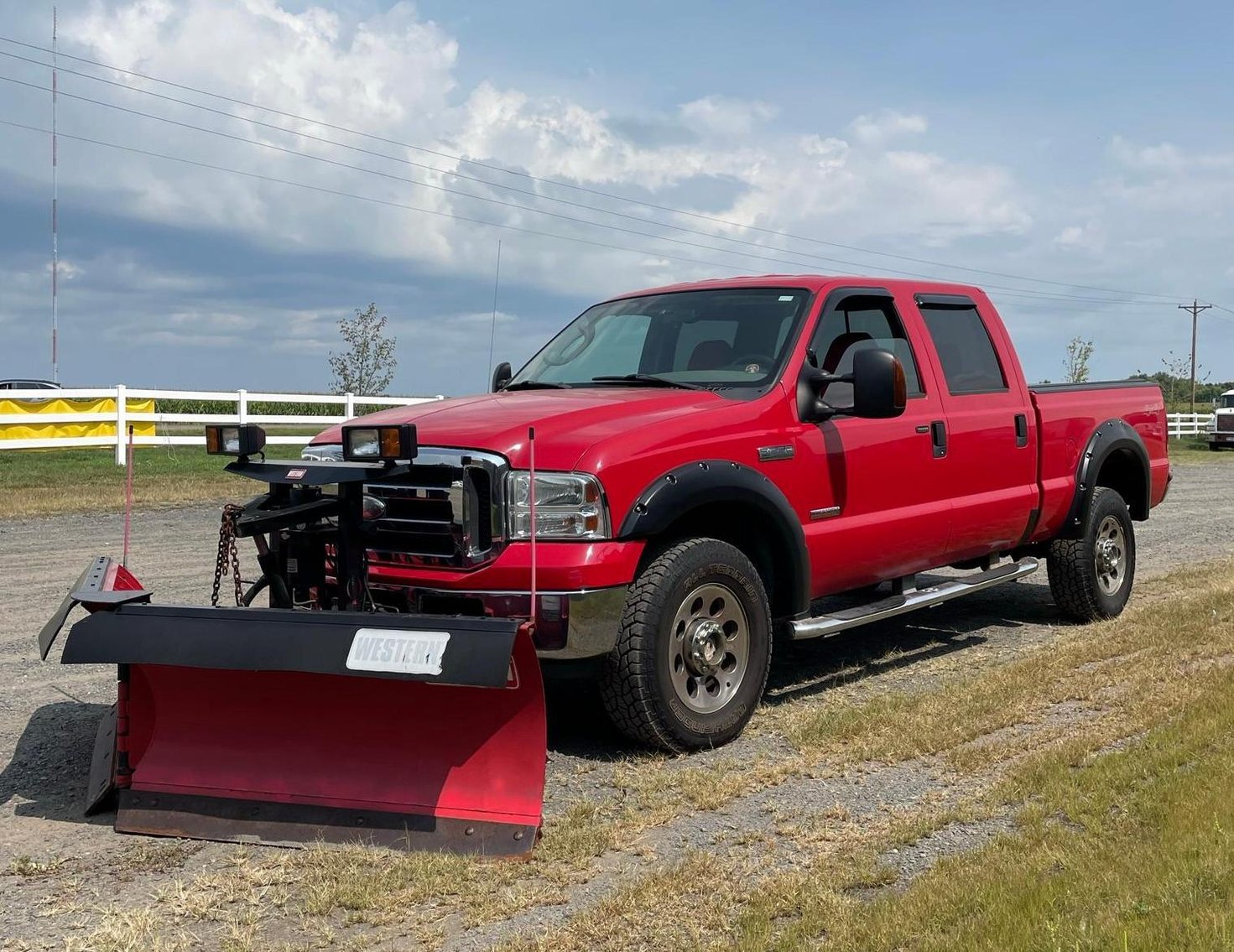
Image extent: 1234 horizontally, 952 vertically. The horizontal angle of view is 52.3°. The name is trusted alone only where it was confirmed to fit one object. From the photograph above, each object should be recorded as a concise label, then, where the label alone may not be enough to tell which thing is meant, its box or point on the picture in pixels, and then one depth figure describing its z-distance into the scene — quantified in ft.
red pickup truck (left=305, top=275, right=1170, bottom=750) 15.37
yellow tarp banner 65.16
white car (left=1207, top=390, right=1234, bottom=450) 136.15
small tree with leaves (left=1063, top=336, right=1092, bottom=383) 199.73
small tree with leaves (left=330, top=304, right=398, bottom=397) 123.44
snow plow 13.03
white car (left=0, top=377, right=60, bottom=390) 117.29
